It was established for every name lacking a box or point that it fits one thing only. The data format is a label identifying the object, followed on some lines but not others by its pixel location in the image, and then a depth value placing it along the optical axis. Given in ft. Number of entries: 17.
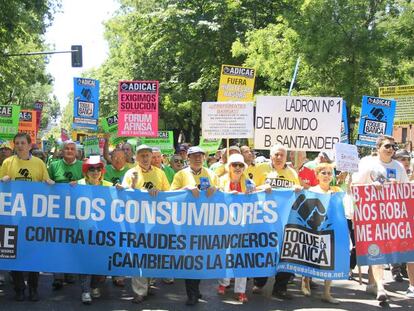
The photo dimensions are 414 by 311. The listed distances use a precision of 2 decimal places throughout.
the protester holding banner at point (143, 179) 22.52
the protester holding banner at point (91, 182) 22.17
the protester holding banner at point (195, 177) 22.76
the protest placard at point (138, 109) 37.42
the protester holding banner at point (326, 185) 23.09
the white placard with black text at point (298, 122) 27.43
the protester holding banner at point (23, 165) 22.97
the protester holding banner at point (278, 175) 24.36
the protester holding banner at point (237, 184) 22.79
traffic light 81.46
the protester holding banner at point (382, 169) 23.81
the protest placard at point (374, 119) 36.70
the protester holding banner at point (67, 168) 25.17
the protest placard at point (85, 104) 44.57
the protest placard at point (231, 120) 26.71
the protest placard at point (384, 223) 22.91
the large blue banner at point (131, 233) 21.83
